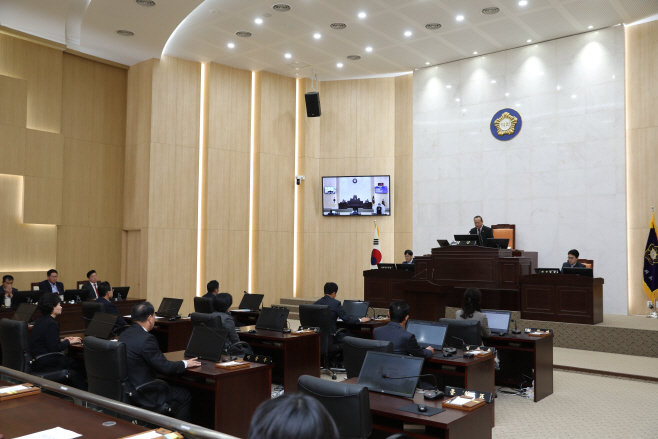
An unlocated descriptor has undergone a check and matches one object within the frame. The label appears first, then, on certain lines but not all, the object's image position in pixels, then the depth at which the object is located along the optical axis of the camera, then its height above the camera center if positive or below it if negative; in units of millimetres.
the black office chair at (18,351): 4637 -1055
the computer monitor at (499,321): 5863 -944
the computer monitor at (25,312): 6070 -913
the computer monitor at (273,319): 6074 -976
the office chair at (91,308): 6598 -925
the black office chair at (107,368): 3662 -959
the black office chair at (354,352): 4070 -925
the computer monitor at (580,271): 8258 -515
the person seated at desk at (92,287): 9055 -908
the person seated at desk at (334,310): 6699 -957
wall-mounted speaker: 12609 +3318
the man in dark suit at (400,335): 4254 -823
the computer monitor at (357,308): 7109 -984
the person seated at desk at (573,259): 9047 -351
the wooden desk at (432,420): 2857 -1039
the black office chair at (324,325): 6422 -1111
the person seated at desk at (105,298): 6826 -832
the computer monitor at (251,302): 8164 -1033
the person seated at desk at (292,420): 1221 -443
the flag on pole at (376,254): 12625 -393
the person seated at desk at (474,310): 5625 -786
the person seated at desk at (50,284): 8828 -829
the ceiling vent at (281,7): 9780 +4428
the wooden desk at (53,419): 2359 -903
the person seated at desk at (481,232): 9461 +128
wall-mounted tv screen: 13359 +1124
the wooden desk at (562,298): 8242 -977
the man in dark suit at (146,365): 3823 -968
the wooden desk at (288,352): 5648 -1321
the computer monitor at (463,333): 5371 -999
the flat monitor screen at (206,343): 4309 -913
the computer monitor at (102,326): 4998 -886
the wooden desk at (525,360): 5582 -1418
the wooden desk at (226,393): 3939 -1267
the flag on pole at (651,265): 9516 -471
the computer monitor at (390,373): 3291 -892
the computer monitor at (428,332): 4875 -903
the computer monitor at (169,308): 7418 -1049
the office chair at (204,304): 6975 -944
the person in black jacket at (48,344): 4797 -1021
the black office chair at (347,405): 2666 -878
